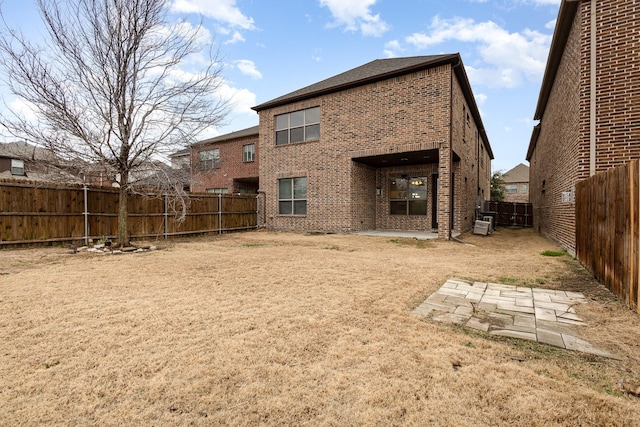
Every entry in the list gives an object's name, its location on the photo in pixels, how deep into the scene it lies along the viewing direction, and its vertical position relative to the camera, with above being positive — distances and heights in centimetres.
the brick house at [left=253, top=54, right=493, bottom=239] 1027 +230
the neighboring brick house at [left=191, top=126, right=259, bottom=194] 1928 +285
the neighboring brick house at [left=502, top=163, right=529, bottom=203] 4006 +302
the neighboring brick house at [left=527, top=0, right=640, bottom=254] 603 +256
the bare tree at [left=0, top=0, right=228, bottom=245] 725 +327
